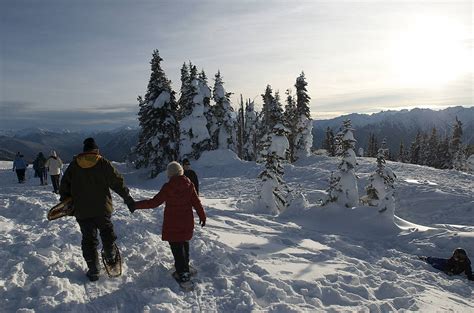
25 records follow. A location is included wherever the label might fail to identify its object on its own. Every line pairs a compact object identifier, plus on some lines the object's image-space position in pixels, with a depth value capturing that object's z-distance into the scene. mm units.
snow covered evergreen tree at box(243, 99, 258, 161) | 56512
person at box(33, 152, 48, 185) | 22000
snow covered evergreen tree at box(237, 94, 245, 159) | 51419
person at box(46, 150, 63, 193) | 17141
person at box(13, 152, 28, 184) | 24238
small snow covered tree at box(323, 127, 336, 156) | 67975
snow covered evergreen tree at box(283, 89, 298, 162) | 44125
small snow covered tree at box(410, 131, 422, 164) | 69125
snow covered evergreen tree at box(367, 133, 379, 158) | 80600
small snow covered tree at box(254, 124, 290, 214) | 15916
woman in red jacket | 6062
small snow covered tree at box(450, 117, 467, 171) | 51000
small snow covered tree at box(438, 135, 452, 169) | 58194
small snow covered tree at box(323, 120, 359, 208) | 14484
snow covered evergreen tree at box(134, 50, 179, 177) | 35562
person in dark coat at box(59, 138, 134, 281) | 5766
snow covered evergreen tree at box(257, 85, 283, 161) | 46675
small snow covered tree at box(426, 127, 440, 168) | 64925
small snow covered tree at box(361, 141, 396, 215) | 14445
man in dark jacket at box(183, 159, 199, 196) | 11727
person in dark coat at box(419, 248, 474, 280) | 8688
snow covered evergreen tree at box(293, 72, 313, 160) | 43531
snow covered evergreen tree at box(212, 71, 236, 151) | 44188
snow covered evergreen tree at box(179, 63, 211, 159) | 35812
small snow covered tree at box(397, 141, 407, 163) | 73744
